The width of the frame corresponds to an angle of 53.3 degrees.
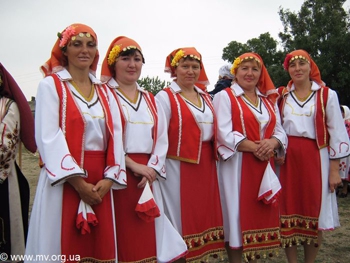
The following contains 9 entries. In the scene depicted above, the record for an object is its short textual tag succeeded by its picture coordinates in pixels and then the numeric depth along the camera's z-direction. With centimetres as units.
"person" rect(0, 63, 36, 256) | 297
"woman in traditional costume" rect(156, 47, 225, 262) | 302
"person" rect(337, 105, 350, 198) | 742
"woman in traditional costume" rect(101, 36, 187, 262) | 264
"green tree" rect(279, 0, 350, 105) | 1420
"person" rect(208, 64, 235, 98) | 466
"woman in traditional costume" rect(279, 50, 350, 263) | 350
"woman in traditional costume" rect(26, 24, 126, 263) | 226
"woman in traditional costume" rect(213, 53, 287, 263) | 315
